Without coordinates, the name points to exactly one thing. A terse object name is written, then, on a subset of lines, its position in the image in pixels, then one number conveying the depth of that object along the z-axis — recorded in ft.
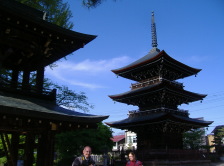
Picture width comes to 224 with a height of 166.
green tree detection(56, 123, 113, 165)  66.59
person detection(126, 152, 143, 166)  19.24
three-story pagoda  79.21
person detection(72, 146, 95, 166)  16.76
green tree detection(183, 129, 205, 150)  127.24
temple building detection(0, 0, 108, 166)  28.60
